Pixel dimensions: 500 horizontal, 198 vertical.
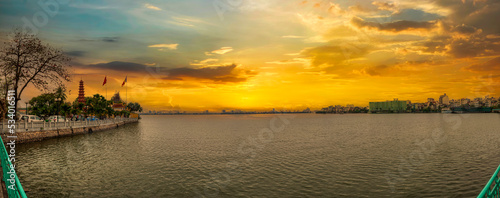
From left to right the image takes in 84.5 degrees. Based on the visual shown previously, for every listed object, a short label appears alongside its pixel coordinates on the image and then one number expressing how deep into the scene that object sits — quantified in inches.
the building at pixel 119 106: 7042.3
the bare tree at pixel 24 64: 1514.5
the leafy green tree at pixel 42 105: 3301.2
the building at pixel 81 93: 5710.1
